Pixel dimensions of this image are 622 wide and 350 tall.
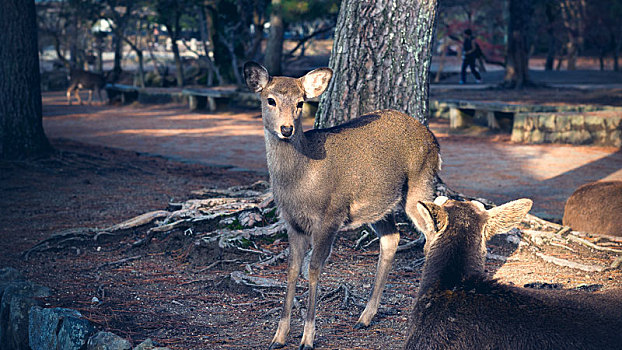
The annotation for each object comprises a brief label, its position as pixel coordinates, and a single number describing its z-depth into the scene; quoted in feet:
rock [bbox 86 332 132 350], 12.95
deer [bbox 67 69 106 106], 94.43
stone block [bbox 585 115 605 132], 46.18
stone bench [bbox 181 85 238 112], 76.79
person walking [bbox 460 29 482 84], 96.02
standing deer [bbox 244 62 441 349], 14.23
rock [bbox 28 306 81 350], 14.39
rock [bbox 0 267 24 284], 17.15
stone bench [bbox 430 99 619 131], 54.42
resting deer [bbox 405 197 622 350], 10.08
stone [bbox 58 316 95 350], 13.69
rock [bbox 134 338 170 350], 12.75
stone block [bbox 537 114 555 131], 48.34
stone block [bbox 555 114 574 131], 47.62
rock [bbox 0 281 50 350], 15.69
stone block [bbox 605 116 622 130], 45.29
